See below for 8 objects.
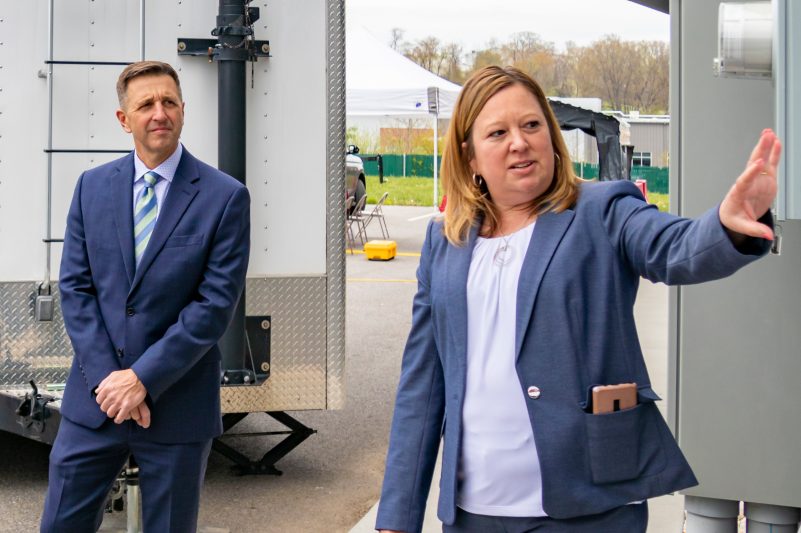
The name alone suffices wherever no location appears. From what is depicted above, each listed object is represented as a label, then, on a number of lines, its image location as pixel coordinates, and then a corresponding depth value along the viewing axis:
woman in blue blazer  2.49
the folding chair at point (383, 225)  21.10
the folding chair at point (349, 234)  19.59
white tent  19.98
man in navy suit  4.01
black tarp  20.22
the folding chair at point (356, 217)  20.23
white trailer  6.08
